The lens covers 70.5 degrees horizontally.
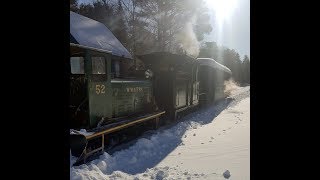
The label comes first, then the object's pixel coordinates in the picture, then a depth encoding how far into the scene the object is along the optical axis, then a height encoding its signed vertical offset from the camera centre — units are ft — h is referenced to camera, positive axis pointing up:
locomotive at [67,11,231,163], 14.64 -0.62
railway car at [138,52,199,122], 25.12 +0.64
